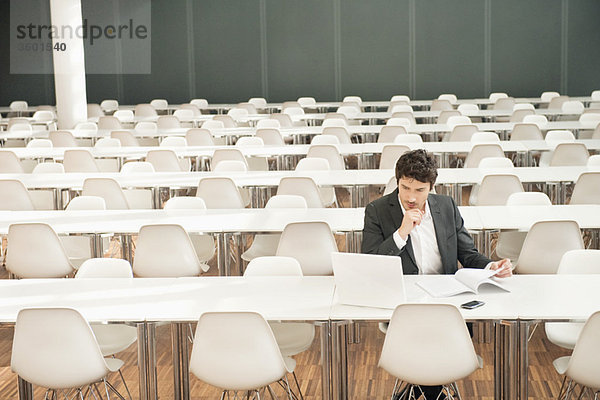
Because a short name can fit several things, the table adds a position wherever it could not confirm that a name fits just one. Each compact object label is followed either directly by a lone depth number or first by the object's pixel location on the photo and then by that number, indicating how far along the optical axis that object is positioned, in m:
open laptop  3.73
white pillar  12.73
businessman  4.25
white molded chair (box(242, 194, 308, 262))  6.23
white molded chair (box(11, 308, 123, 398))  3.69
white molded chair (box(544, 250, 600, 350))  4.22
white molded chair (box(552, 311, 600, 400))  3.48
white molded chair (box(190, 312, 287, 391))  3.58
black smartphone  3.78
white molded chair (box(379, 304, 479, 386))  3.55
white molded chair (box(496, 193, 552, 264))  6.04
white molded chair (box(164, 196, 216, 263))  6.34
